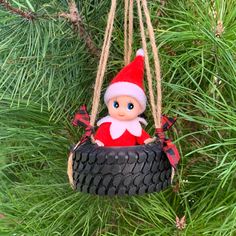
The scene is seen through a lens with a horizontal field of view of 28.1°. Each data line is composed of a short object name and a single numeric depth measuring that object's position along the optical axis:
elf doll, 0.39
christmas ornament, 0.36
